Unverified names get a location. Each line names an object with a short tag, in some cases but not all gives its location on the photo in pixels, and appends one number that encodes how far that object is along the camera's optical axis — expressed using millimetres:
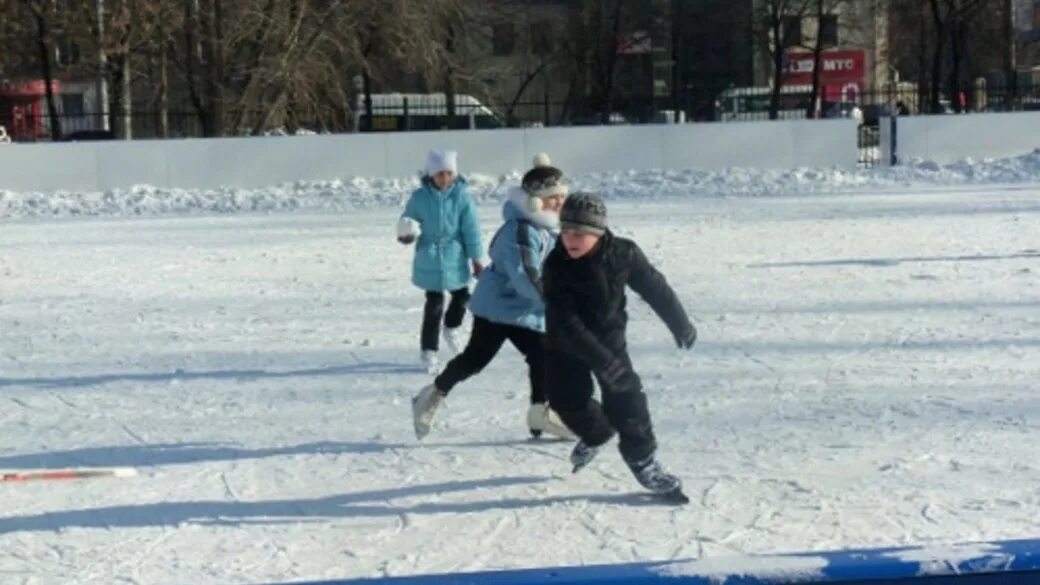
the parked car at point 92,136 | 30633
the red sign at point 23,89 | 41844
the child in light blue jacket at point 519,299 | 6191
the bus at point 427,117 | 28609
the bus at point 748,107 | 32688
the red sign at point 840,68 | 55219
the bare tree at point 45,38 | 31859
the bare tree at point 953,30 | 34562
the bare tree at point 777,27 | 44812
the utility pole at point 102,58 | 31500
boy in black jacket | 5336
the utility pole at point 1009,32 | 38406
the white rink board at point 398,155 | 23188
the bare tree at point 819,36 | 36809
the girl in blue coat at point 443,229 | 8031
